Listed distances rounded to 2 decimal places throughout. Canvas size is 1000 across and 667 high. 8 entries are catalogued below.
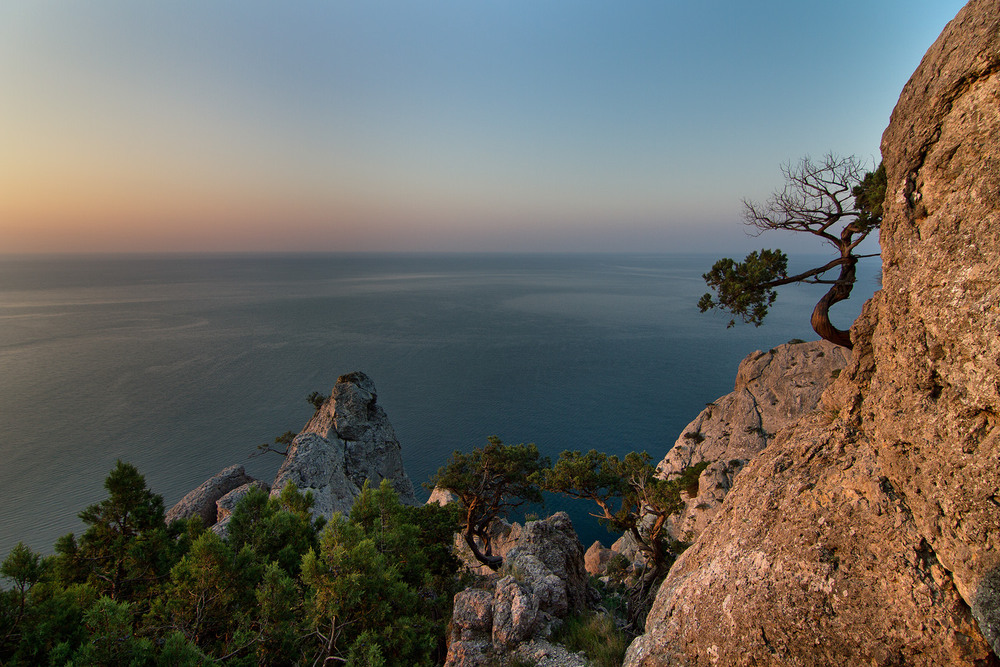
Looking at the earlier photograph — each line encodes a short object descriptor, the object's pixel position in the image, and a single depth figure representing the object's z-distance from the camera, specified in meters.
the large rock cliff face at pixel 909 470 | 4.00
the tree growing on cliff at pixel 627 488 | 14.67
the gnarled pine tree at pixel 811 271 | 10.52
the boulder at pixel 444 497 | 26.98
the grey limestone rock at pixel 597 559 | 24.09
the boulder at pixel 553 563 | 9.55
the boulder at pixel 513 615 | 8.35
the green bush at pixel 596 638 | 7.45
